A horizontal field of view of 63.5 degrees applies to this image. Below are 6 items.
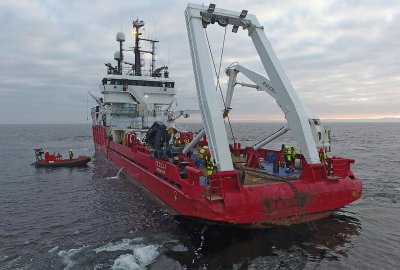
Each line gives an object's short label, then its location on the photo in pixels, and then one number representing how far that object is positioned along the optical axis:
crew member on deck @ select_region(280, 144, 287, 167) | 14.76
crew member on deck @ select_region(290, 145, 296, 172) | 13.71
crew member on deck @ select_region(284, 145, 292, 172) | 13.94
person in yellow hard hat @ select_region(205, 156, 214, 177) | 10.75
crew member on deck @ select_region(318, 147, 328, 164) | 11.86
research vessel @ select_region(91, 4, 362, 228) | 9.18
